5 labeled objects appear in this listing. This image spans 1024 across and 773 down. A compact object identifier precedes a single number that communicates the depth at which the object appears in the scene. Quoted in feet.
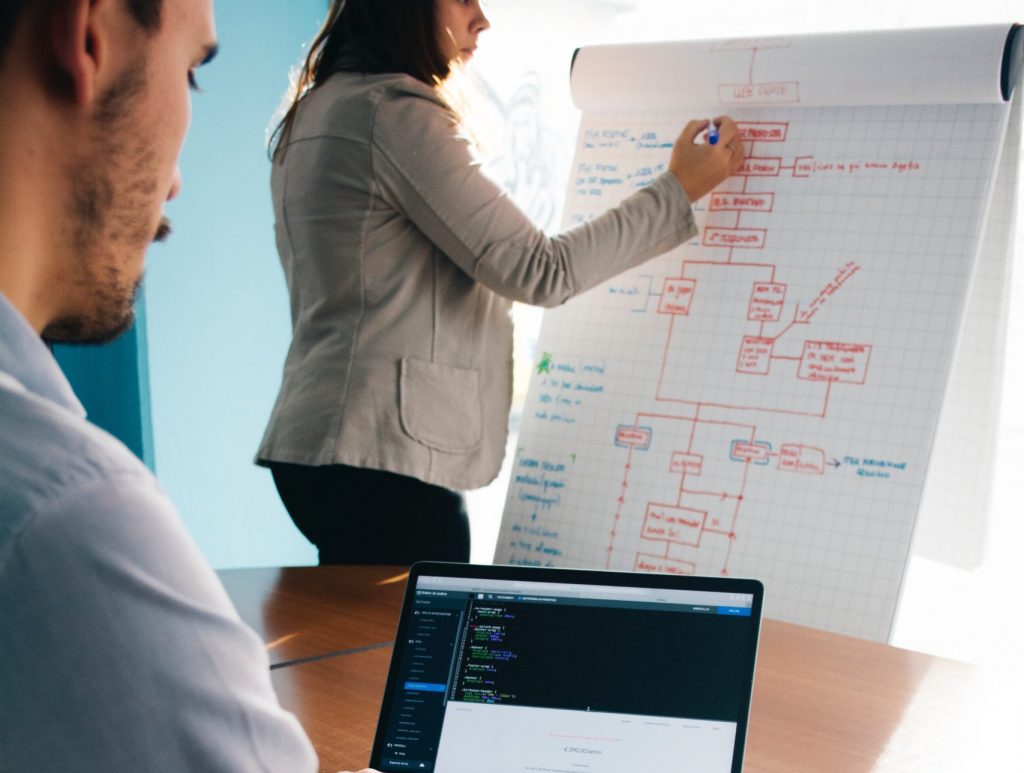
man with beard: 1.44
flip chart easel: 5.07
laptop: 2.61
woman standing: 4.99
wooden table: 3.14
